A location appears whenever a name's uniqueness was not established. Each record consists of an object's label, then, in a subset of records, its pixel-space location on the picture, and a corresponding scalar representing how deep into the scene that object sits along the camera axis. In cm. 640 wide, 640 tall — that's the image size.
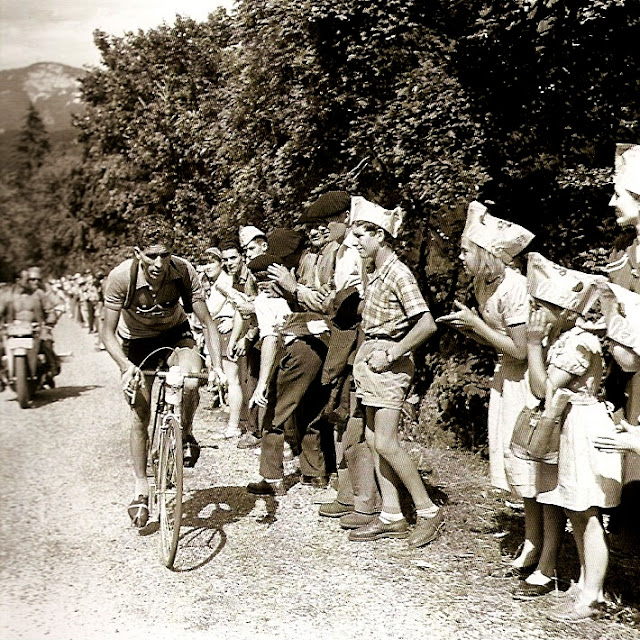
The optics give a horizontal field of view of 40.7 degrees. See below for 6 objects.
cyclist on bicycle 508
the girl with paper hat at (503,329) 426
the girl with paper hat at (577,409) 371
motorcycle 831
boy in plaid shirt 481
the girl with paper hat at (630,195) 360
